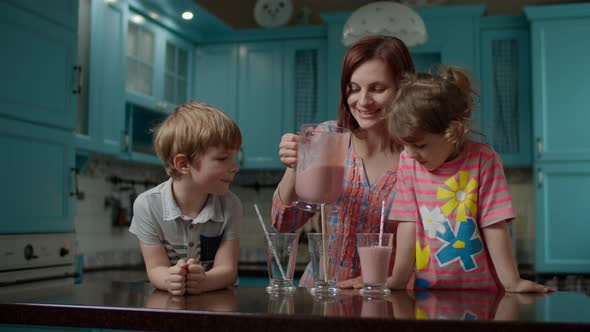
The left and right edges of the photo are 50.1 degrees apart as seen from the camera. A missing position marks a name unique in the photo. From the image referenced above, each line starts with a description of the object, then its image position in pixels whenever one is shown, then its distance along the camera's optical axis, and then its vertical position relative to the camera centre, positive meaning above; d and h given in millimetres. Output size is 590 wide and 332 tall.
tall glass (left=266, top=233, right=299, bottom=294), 1139 -89
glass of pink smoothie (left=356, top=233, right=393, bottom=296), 1124 -97
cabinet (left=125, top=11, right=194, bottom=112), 3814 +949
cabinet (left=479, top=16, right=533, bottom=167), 4137 +832
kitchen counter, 842 -148
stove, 2439 -198
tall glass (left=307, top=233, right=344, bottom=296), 1099 -85
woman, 1618 +162
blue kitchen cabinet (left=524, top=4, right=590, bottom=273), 3938 +500
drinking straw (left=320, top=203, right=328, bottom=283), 1097 -75
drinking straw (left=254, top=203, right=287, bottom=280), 1136 -74
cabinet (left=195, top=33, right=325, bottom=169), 4461 +882
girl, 1329 +36
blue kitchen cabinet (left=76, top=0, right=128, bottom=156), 3334 +723
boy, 1352 +24
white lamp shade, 2598 +789
